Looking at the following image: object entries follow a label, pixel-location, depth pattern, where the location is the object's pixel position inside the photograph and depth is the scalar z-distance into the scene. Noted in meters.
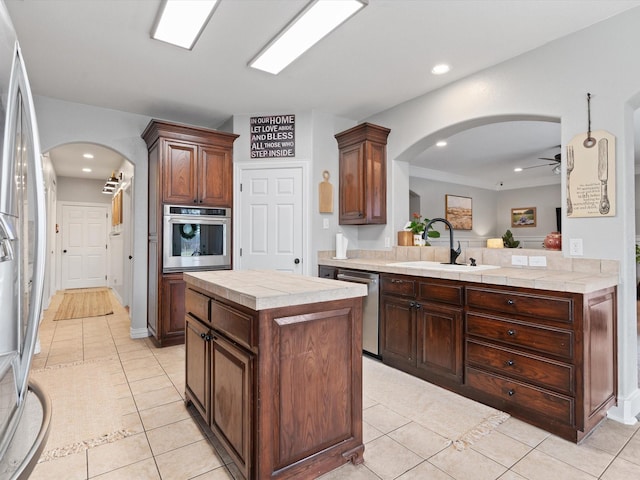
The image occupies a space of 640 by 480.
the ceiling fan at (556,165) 5.34
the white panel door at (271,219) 4.11
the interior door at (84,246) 7.89
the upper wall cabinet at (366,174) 3.86
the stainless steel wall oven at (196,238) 3.71
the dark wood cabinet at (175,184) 3.68
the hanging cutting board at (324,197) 4.12
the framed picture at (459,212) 8.01
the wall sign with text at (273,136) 4.16
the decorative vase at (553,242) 2.67
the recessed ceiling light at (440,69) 2.99
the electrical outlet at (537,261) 2.64
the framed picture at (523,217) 8.59
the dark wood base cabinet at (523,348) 1.97
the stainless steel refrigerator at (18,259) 0.64
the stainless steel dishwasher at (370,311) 3.19
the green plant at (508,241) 6.28
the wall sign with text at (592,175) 2.30
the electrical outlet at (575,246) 2.44
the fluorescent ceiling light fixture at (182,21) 2.22
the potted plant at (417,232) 3.63
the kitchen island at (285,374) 1.47
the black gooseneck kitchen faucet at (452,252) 3.12
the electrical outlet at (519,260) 2.79
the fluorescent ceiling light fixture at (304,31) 2.22
